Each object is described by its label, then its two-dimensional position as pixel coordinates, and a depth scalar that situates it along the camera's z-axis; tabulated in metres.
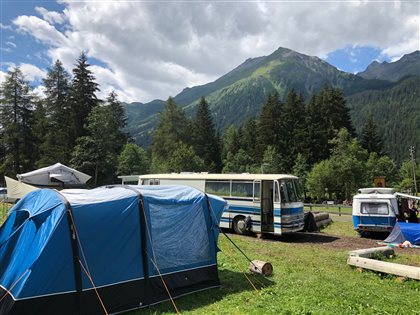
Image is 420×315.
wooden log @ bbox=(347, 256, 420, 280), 9.52
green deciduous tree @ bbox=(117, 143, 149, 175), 46.41
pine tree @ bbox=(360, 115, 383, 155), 67.88
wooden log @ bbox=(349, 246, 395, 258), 11.48
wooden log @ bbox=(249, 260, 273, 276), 9.59
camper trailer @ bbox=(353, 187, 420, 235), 17.45
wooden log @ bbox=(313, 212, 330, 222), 21.74
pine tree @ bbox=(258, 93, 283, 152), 67.00
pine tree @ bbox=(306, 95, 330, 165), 62.22
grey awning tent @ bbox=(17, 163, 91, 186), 24.06
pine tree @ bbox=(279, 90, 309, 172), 63.38
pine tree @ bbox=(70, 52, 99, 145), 48.66
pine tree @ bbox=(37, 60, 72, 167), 46.09
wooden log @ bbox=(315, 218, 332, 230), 21.41
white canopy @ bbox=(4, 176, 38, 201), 23.01
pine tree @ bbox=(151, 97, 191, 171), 66.00
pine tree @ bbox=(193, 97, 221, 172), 72.75
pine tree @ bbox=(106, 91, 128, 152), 52.97
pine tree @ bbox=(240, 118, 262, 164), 67.88
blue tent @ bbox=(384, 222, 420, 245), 14.77
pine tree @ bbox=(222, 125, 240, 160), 75.50
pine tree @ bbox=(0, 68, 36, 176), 48.53
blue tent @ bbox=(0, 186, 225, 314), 6.54
